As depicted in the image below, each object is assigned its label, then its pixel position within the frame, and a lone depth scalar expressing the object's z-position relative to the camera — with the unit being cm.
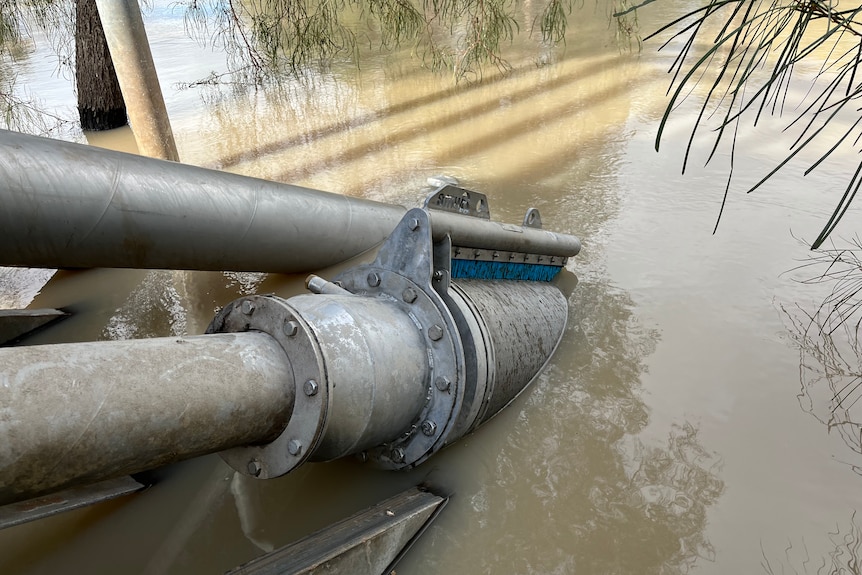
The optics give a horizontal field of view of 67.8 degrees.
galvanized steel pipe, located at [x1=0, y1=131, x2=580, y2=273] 191
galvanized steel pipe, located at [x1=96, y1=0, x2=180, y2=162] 332
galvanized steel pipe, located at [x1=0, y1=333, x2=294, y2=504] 102
